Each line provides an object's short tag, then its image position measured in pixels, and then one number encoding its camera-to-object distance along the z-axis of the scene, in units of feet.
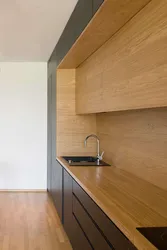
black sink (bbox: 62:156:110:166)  8.21
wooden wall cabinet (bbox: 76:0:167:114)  3.77
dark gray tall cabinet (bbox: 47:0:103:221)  5.65
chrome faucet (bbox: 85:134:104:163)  8.59
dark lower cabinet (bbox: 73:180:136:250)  3.25
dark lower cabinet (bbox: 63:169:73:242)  7.06
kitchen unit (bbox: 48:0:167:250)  3.74
